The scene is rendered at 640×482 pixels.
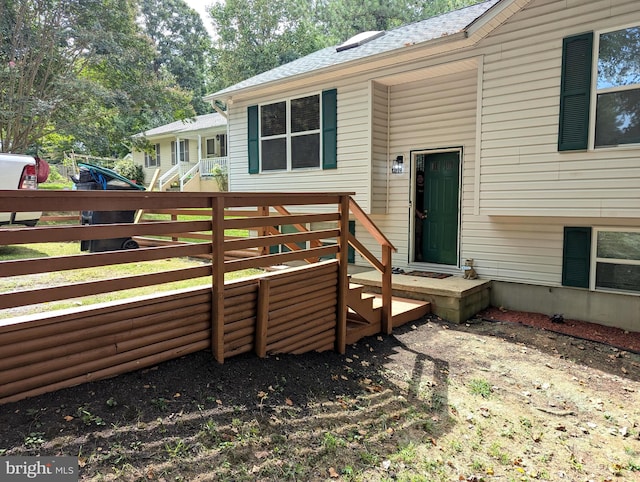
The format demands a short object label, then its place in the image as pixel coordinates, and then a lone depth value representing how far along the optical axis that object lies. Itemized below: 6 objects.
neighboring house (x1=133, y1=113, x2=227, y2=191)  19.38
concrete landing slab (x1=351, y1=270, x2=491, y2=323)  6.29
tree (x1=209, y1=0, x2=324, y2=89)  28.09
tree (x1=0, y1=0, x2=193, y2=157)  11.99
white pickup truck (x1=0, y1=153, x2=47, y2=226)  6.03
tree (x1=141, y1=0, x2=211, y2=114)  36.31
